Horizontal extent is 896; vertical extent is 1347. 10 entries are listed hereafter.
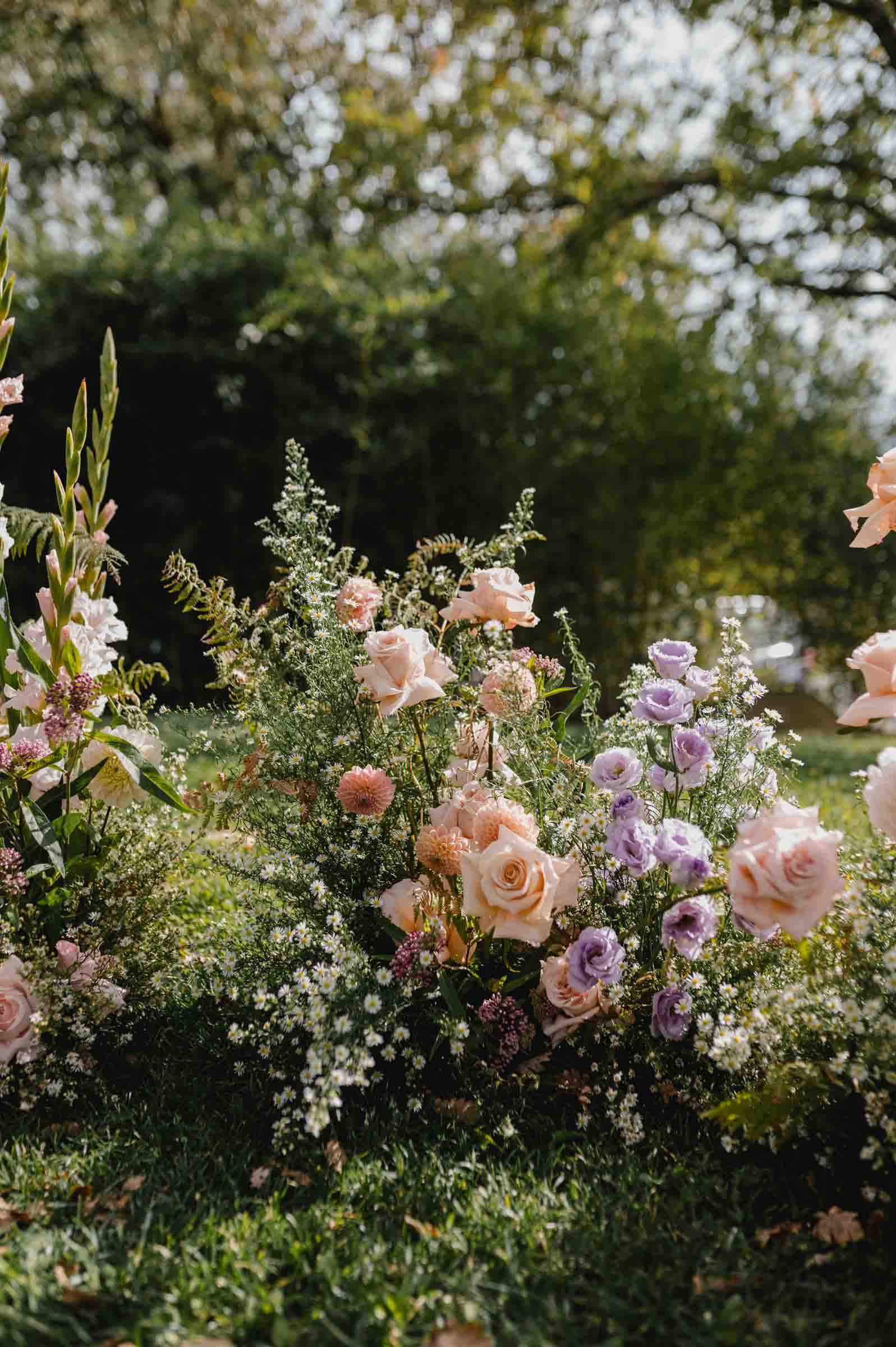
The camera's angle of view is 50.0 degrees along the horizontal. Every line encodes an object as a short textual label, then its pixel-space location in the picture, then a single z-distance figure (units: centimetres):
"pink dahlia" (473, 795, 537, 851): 209
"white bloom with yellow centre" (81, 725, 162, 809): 241
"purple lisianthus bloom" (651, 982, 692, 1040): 206
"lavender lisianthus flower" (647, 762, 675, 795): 228
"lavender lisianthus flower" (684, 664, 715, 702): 229
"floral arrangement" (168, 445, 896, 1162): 188
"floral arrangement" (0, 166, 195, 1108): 219
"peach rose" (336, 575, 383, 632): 239
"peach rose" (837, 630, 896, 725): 181
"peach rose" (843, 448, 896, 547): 209
